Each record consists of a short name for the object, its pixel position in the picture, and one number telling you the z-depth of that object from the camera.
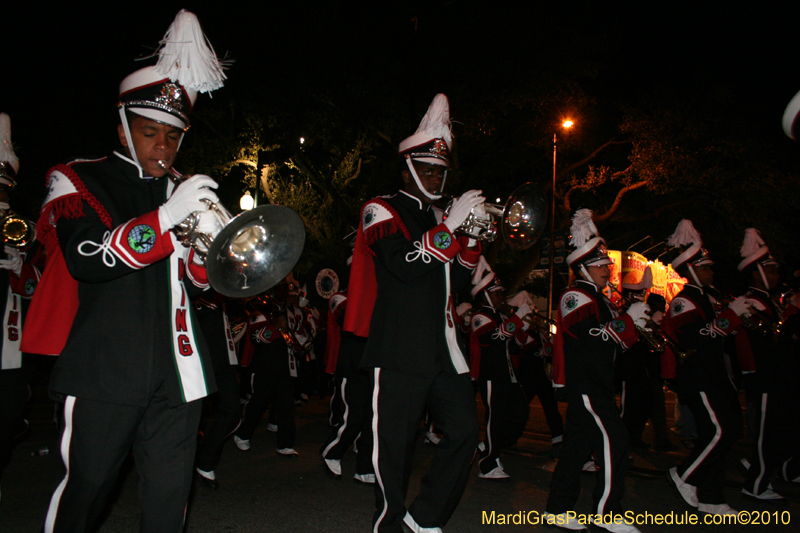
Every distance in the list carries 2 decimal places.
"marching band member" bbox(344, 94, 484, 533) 3.70
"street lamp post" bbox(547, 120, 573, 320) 17.09
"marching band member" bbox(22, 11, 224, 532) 2.37
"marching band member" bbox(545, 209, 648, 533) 4.46
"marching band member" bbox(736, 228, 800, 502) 5.52
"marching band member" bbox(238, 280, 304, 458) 6.89
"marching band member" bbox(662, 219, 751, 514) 5.13
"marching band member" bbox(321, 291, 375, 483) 5.83
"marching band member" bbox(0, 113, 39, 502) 4.34
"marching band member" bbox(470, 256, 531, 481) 6.29
